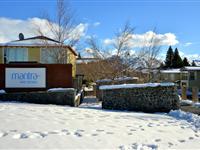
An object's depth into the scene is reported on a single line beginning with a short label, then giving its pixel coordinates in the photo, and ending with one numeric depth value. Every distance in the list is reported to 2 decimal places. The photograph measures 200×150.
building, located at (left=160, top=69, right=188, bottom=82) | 32.61
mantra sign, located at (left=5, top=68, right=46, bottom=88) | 9.62
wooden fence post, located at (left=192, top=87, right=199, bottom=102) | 9.91
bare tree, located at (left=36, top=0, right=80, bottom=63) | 16.60
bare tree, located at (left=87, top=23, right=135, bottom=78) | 14.88
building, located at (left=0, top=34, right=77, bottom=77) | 17.58
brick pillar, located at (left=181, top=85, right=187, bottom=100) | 10.86
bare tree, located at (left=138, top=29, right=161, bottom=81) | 16.86
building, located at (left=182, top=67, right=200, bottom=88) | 28.13
